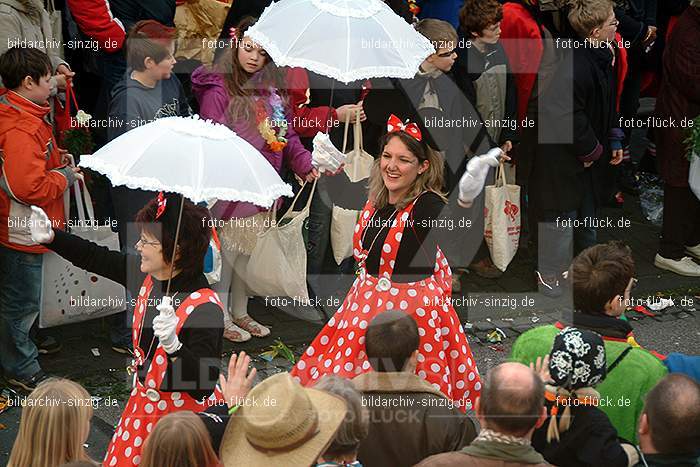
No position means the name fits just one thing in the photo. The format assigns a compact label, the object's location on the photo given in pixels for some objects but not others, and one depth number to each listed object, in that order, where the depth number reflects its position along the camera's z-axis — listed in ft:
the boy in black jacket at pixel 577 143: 56.85
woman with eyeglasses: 33.47
